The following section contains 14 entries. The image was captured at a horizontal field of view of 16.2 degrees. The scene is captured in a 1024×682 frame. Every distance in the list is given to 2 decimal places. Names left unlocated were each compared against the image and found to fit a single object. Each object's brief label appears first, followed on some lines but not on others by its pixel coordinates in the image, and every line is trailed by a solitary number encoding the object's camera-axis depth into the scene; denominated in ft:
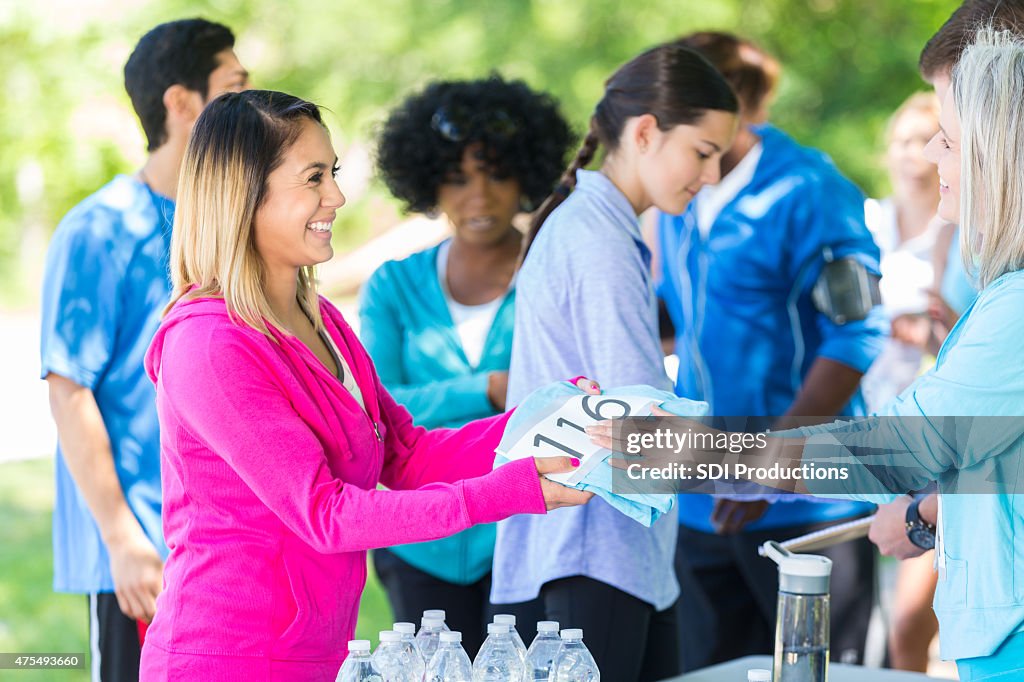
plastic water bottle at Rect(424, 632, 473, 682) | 14.25
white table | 15.44
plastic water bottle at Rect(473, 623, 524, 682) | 14.32
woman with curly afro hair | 17.11
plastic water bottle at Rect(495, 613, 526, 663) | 14.34
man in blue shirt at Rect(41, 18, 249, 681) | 16.27
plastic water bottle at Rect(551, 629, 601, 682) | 14.39
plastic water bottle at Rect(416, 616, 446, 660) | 14.47
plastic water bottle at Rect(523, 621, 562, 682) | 14.42
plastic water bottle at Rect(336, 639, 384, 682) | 14.00
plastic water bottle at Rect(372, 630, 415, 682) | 14.08
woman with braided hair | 15.42
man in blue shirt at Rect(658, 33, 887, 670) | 17.79
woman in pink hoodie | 14.24
